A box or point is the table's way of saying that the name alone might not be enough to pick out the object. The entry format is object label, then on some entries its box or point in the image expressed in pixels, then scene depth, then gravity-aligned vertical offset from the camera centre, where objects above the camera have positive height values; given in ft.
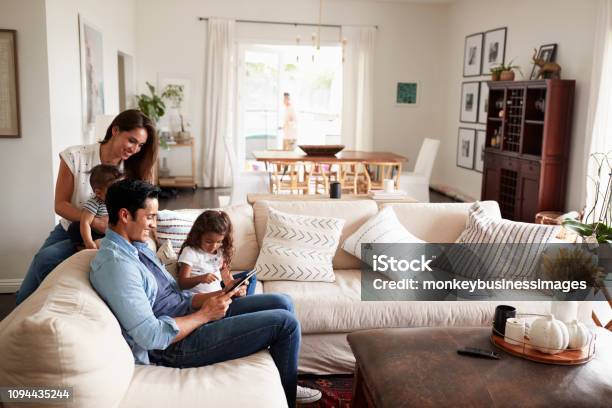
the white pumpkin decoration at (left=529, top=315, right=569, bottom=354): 6.98 -2.56
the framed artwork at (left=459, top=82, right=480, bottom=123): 26.07 +1.12
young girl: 8.75 -2.03
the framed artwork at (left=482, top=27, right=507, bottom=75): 23.73 +3.30
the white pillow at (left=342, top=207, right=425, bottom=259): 10.98 -2.13
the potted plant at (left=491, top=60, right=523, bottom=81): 21.38 +2.05
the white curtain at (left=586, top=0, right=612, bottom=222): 16.56 +0.89
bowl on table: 21.98 -1.05
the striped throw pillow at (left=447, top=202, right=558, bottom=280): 10.32 -2.26
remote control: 6.98 -2.78
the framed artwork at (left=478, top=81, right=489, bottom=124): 25.07 +1.08
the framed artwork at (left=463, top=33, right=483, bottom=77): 25.85 +3.28
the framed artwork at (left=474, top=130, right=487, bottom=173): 25.38 -1.08
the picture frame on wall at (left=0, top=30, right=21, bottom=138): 12.52 +0.57
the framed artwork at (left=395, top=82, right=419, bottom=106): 29.81 +1.58
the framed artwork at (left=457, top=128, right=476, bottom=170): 26.48 -1.03
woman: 8.73 -0.83
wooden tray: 6.91 -2.78
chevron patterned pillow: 10.39 -2.35
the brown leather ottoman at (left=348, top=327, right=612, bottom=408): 6.09 -2.85
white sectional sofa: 4.85 -2.85
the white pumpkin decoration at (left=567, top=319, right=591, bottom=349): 7.18 -2.60
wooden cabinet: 18.49 -0.64
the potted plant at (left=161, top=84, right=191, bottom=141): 27.84 +1.02
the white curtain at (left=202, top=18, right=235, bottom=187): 27.76 +0.95
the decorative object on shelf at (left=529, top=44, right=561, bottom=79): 19.06 +2.20
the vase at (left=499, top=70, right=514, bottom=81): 21.33 +1.93
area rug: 8.60 -4.20
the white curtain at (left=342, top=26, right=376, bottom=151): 28.86 +1.77
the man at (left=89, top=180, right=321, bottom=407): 6.06 -2.38
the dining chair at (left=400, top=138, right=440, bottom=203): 22.86 -2.11
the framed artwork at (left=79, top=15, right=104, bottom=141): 16.27 +1.26
